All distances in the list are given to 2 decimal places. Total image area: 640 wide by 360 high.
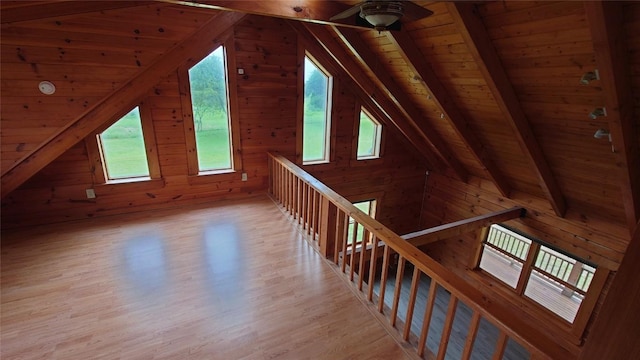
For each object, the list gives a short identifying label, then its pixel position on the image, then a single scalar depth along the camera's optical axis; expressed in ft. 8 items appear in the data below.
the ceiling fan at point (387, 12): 5.35
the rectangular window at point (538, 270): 13.26
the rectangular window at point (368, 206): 18.96
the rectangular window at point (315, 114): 14.73
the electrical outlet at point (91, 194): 11.94
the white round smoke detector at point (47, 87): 9.02
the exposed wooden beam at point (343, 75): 13.40
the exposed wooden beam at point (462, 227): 12.00
